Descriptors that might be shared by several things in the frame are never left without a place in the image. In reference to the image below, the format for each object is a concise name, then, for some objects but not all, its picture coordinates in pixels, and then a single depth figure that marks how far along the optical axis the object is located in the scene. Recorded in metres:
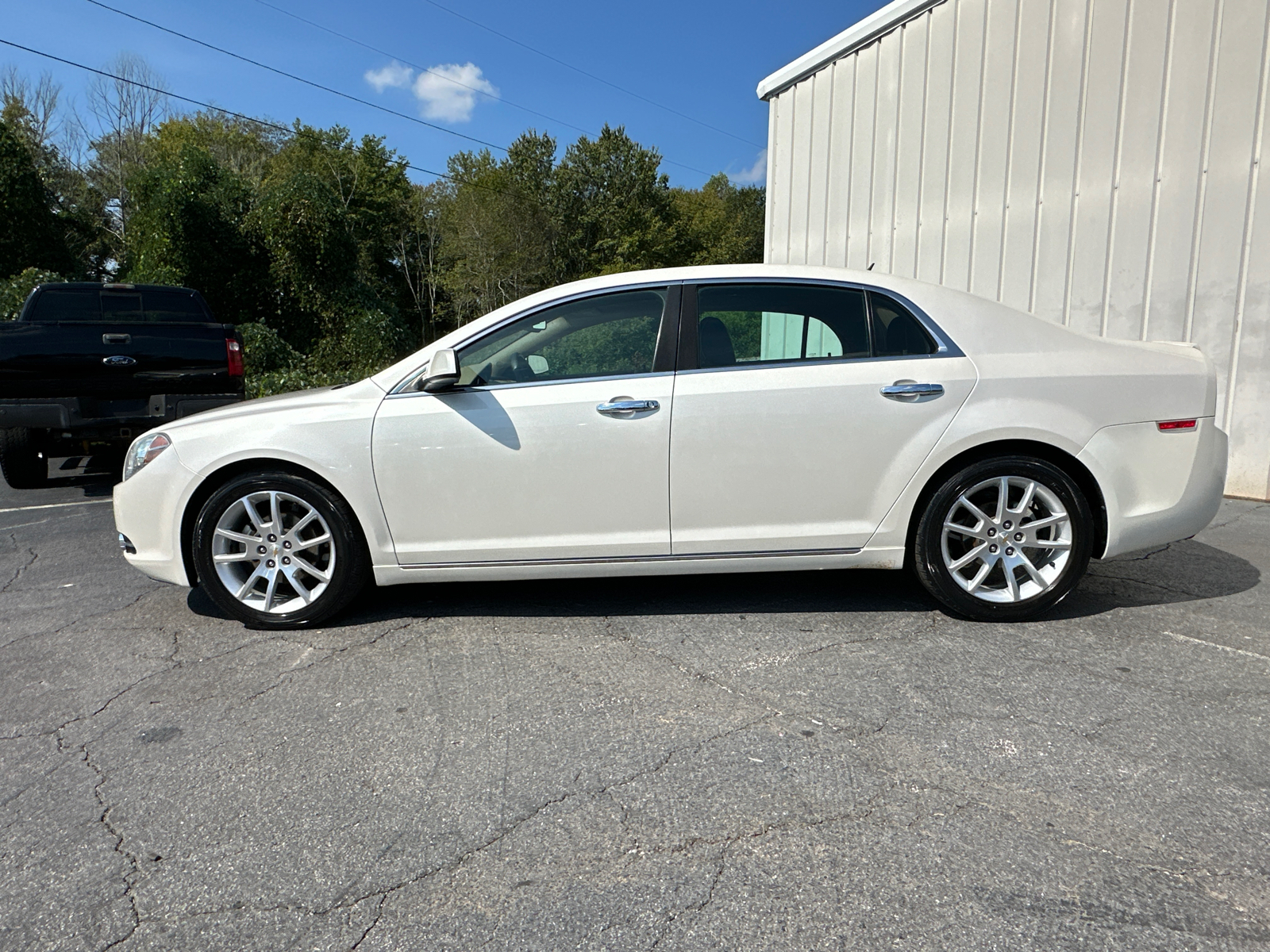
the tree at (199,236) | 21.02
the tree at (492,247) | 46.00
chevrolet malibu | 3.90
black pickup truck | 7.00
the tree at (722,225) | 69.19
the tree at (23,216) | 21.75
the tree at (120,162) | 36.56
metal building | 6.88
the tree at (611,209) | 60.91
